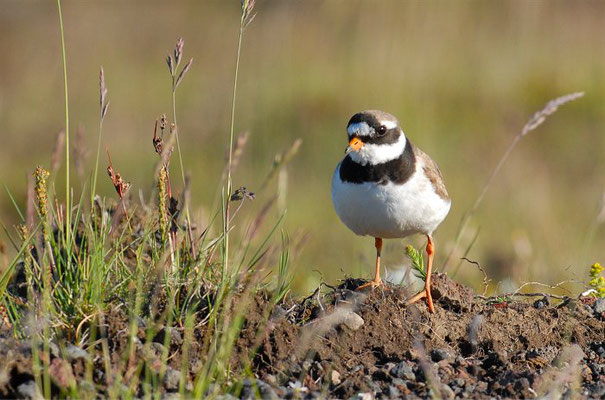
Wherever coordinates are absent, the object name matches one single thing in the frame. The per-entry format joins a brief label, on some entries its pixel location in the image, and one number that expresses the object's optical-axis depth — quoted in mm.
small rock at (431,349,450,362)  7750
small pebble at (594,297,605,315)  8742
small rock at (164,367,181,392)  6859
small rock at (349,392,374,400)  6902
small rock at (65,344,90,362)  6797
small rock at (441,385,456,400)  6988
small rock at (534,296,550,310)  8914
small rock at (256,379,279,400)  6805
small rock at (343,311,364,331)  7965
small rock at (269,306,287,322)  7923
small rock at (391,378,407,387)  7238
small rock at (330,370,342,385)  7336
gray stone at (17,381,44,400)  6367
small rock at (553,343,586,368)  7859
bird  9078
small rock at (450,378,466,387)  7254
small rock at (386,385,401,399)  7051
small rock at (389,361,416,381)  7348
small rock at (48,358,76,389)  6445
